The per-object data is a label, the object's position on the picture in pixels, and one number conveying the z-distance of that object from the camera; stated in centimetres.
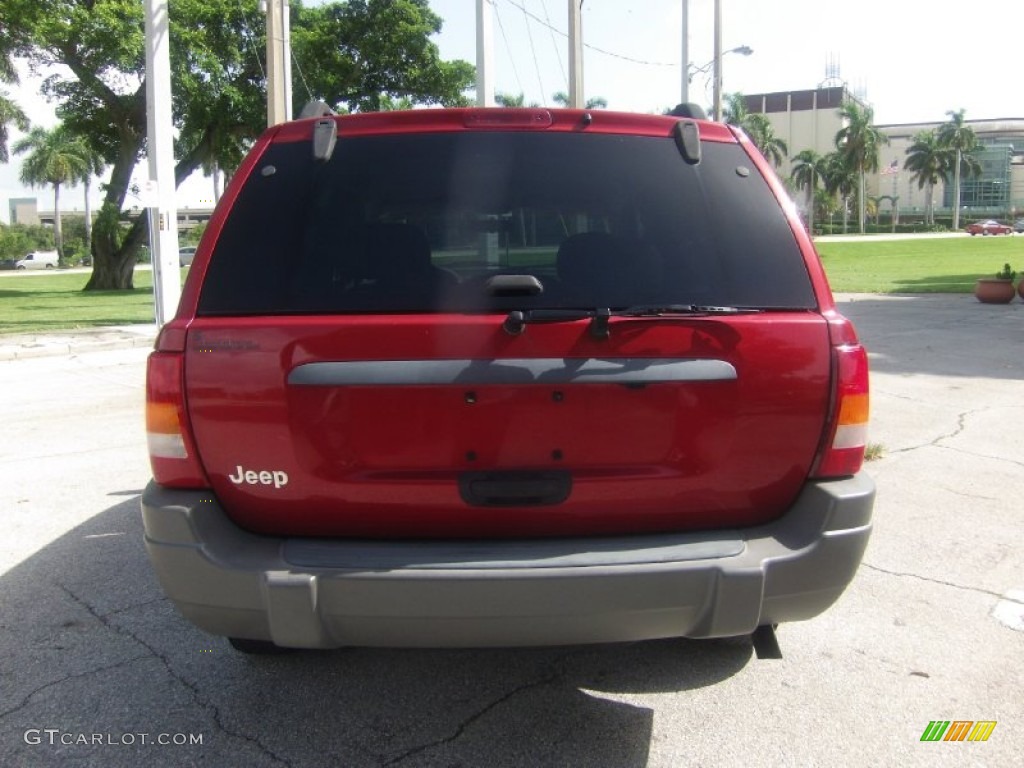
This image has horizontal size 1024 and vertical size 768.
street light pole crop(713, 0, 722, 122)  2788
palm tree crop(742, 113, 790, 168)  8581
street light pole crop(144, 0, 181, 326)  1357
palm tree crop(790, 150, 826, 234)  10550
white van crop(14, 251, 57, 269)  7650
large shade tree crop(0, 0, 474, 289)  2255
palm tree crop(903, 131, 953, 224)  10838
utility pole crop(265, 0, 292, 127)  1417
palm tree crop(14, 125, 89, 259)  8544
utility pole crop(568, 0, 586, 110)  1761
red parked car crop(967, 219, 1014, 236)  8869
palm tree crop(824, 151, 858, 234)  10050
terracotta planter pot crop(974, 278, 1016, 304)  1803
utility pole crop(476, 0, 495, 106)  1574
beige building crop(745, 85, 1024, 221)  12200
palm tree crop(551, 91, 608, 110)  4227
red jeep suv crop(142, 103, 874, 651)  234
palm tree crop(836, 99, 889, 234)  9662
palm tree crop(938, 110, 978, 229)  10606
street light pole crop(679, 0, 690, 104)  2748
